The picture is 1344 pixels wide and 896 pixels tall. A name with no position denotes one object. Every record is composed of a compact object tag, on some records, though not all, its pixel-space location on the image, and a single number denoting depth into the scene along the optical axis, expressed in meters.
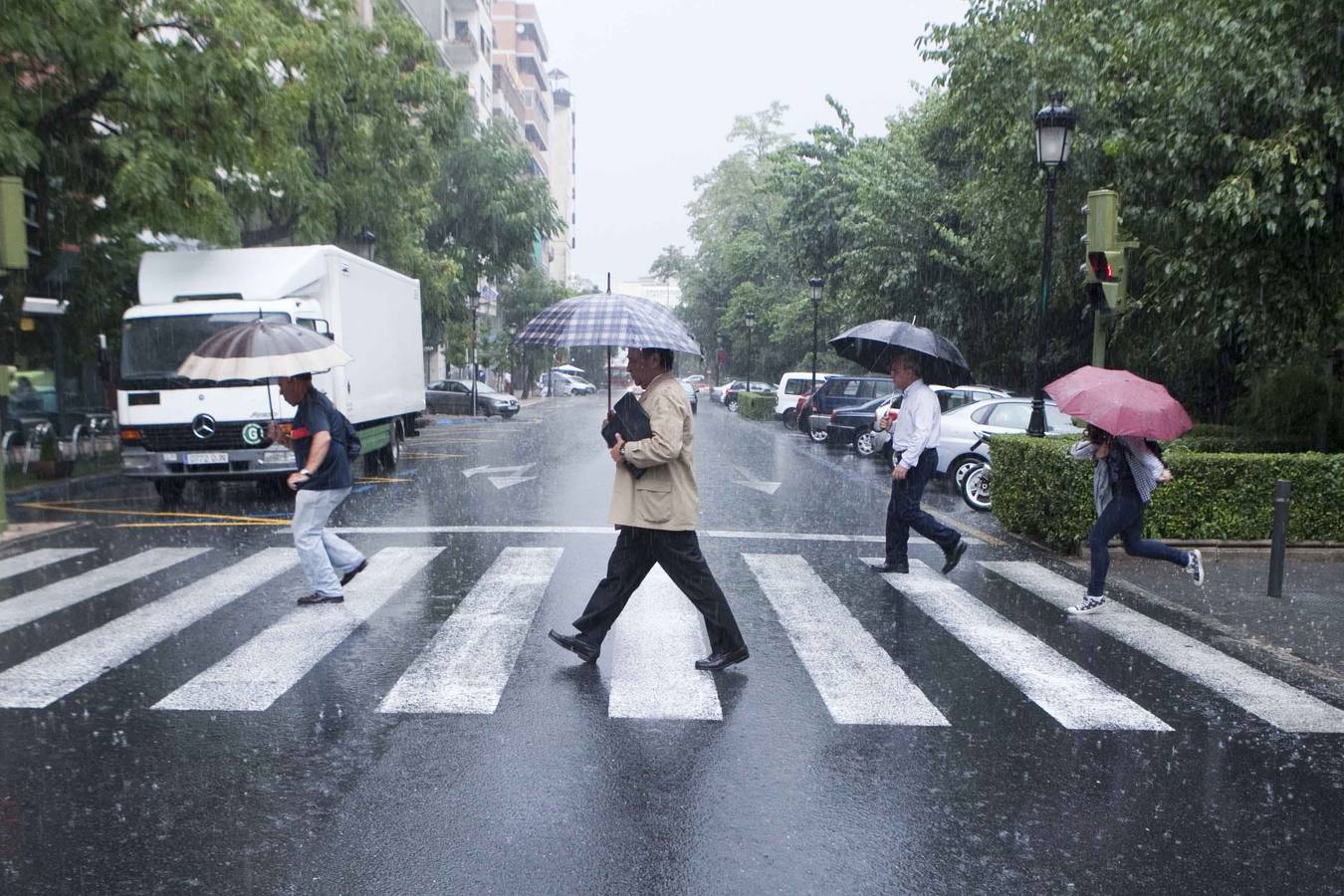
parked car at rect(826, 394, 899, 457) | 23.59
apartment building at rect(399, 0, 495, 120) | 58.47
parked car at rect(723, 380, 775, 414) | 54.01
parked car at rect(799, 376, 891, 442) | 26.84
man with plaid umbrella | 6.07
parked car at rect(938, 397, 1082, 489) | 15.36
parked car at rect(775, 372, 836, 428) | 36.06
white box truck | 13.54
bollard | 8.72
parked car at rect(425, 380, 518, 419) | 43.09
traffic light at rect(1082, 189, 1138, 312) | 11.23
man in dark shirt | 7.89
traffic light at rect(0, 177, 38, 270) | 10.76
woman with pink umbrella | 7.60
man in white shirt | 9.34
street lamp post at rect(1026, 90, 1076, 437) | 12.69
